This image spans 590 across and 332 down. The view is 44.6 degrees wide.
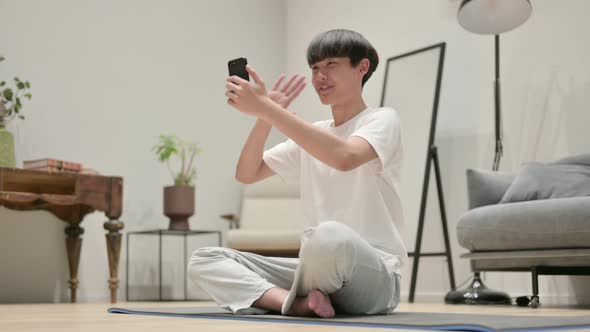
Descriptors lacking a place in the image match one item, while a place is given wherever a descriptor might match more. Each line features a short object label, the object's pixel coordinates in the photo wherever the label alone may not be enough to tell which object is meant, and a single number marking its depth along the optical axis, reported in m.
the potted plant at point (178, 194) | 4.40
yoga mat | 1.44
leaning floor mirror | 4.14
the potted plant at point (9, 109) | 3.68
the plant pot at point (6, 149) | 3.67
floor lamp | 3.38
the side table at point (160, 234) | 4.32
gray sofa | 2.78
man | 1.69
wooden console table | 3.69
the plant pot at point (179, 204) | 4.40
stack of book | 3.74
